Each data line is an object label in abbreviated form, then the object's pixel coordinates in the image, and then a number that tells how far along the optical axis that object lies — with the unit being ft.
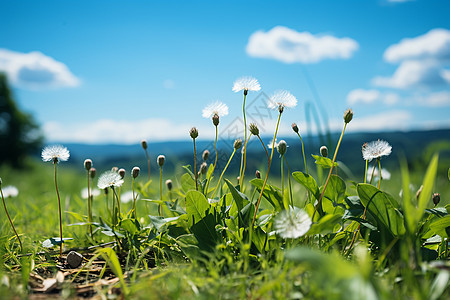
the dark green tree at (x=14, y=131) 56.30
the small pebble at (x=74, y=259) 1.51
